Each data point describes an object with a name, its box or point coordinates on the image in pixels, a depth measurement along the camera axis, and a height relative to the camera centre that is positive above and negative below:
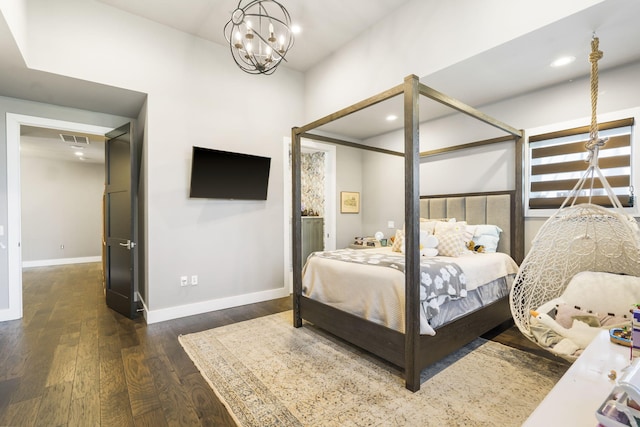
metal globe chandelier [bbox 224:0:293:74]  2.26 +2.10
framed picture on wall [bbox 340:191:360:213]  5.07 +0.20
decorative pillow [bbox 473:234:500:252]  3.39 -0.34
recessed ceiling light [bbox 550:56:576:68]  2.57 +1.37
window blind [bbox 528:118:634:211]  2.71 +0.50
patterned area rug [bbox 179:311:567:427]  1.75 -1.22
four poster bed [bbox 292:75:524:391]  2.00 -0.57
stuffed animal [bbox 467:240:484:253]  3.33 -0.39
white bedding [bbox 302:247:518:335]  2.21 -0.63
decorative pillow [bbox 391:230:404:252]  3.43 -0.35
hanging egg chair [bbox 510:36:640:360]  2.12 -0.49
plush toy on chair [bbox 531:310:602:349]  2.01 -0.85
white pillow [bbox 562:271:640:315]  2.21 -0.63
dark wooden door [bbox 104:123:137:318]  3.48 -0.10
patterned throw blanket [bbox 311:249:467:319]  2.18 -0.52
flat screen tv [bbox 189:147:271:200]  3.49 +0.48
